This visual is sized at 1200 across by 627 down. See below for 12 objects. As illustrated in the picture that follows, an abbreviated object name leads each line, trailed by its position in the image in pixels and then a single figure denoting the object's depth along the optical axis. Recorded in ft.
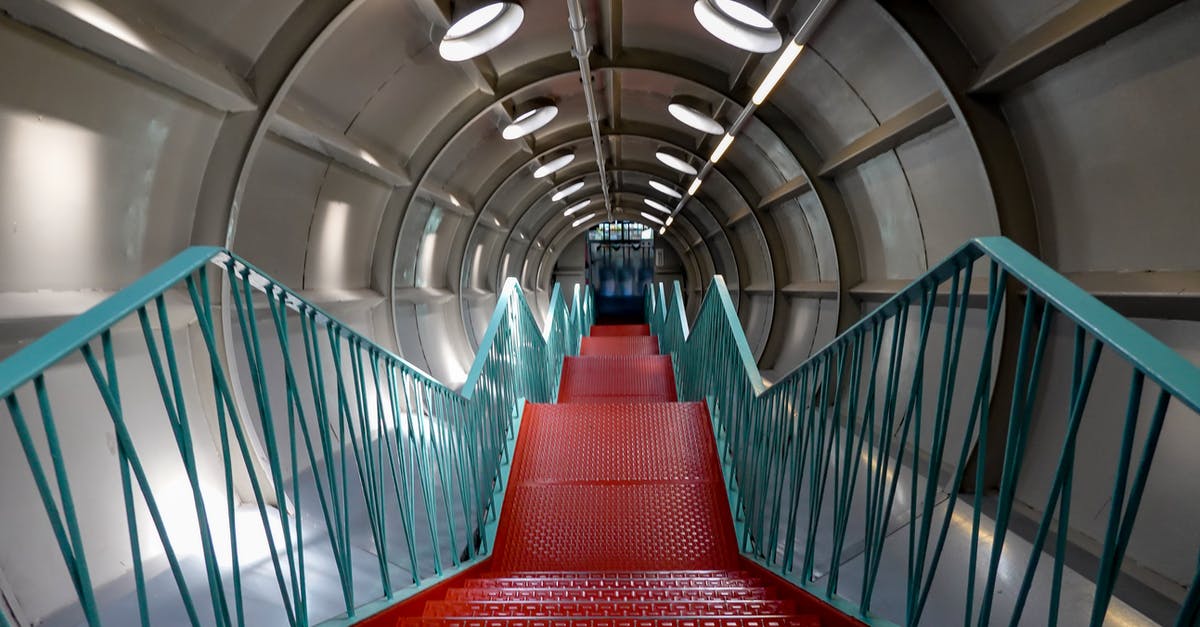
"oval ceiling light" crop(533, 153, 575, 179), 30.68
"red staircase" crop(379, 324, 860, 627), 7.83
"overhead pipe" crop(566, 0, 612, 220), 15.28
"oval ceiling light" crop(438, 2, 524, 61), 15.34
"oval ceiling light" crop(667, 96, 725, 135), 22.40
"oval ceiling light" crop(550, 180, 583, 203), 44.01
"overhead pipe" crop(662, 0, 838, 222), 13.10
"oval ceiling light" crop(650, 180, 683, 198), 42.11
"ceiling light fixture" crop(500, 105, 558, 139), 22.45
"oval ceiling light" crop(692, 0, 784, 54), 15.20
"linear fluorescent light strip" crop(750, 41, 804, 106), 15.58
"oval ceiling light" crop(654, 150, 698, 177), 30.96
